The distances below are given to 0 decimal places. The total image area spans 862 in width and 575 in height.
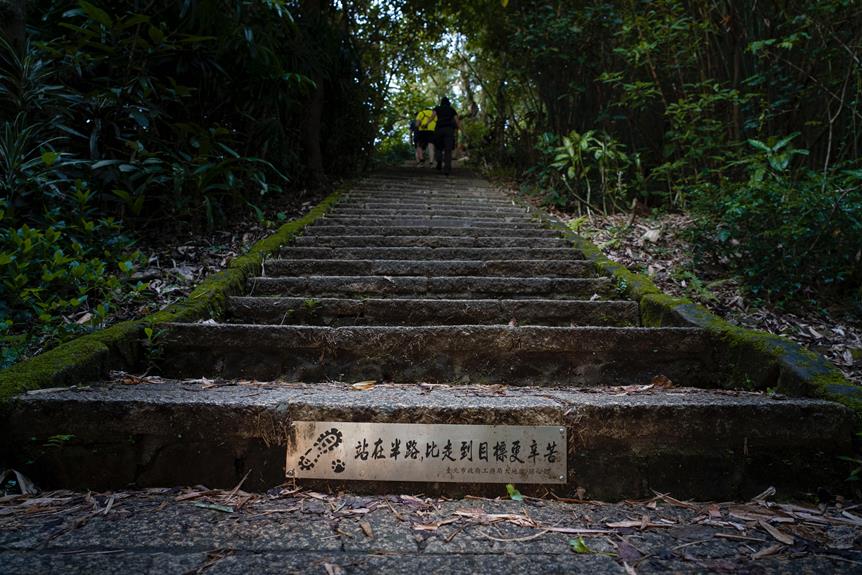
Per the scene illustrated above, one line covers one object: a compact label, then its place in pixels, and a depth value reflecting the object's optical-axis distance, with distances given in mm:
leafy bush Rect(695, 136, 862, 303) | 3229
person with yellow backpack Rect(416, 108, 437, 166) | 12755
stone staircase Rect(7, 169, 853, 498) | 1728
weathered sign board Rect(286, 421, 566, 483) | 1720
